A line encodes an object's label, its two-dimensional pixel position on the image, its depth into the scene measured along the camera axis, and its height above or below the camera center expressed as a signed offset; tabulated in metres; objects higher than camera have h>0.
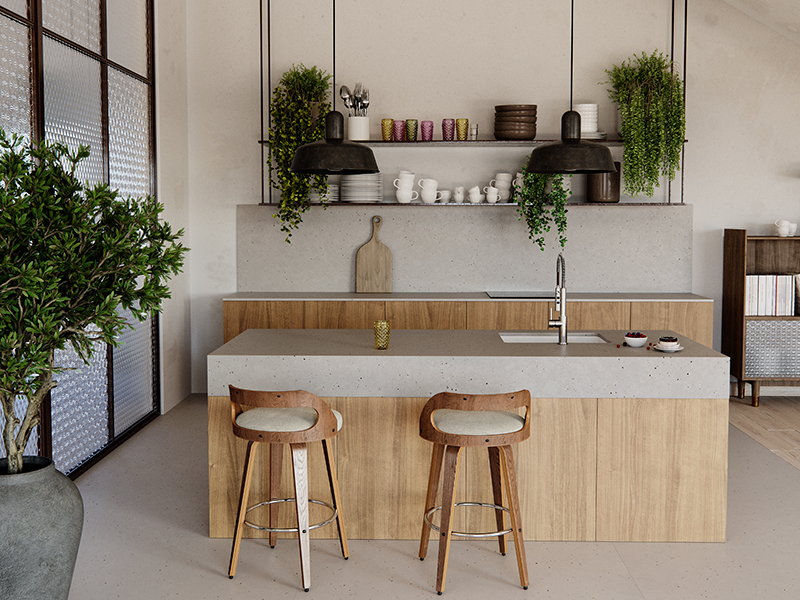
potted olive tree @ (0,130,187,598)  2.22 -0.12
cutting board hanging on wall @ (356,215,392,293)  5.96 -0.07
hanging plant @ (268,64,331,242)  5.47 +0.98
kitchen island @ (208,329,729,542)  3.23 -0.80
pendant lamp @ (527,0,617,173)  3.20 +0.46
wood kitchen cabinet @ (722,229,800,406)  5.66 -0.65
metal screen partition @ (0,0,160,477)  3.62 +0.79
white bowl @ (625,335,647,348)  3.42 -0.40
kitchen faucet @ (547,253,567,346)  3.46 -0.25
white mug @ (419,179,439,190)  5.69 +0.59
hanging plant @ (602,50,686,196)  5.46 +1.03
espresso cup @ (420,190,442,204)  5.71 +0.49
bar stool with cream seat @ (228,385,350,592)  2.82 -0.67
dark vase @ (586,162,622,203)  5.59 +0.55
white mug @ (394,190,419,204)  5.67 +0.48
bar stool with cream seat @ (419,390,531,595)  2.78 -0.67
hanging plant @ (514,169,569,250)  5.47 +0.44
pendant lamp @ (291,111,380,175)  3.05 +0.44
